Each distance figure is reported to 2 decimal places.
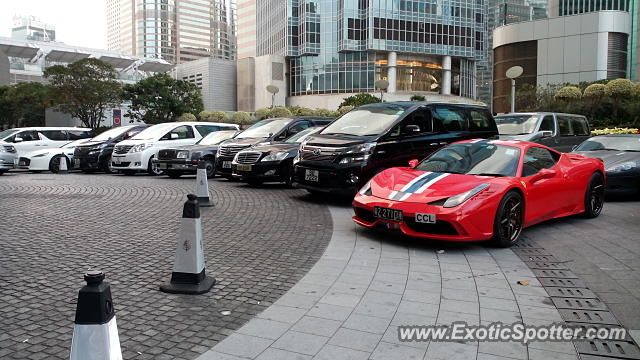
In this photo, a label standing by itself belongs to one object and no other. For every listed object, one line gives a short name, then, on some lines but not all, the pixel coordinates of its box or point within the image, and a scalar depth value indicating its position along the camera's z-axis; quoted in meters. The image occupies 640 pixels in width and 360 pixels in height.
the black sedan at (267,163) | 11.73
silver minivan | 12.82
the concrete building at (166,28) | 188.00
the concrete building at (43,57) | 80.44
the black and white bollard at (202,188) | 9.37
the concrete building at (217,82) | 101.19
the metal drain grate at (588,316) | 4.03
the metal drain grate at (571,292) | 4.67
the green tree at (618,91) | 32.47
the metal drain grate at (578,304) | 4.35
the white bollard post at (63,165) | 19.06
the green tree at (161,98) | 55.12
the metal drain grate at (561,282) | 4.98
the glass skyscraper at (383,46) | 77.06
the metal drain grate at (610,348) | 3.43
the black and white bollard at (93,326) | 2.26
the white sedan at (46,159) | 18.59
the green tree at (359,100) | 56.08
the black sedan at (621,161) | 10.16
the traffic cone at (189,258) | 4.59
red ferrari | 6.13
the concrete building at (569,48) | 76.19
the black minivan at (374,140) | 9.28
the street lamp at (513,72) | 21.95
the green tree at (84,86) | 41.38
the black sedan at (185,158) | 14.94
